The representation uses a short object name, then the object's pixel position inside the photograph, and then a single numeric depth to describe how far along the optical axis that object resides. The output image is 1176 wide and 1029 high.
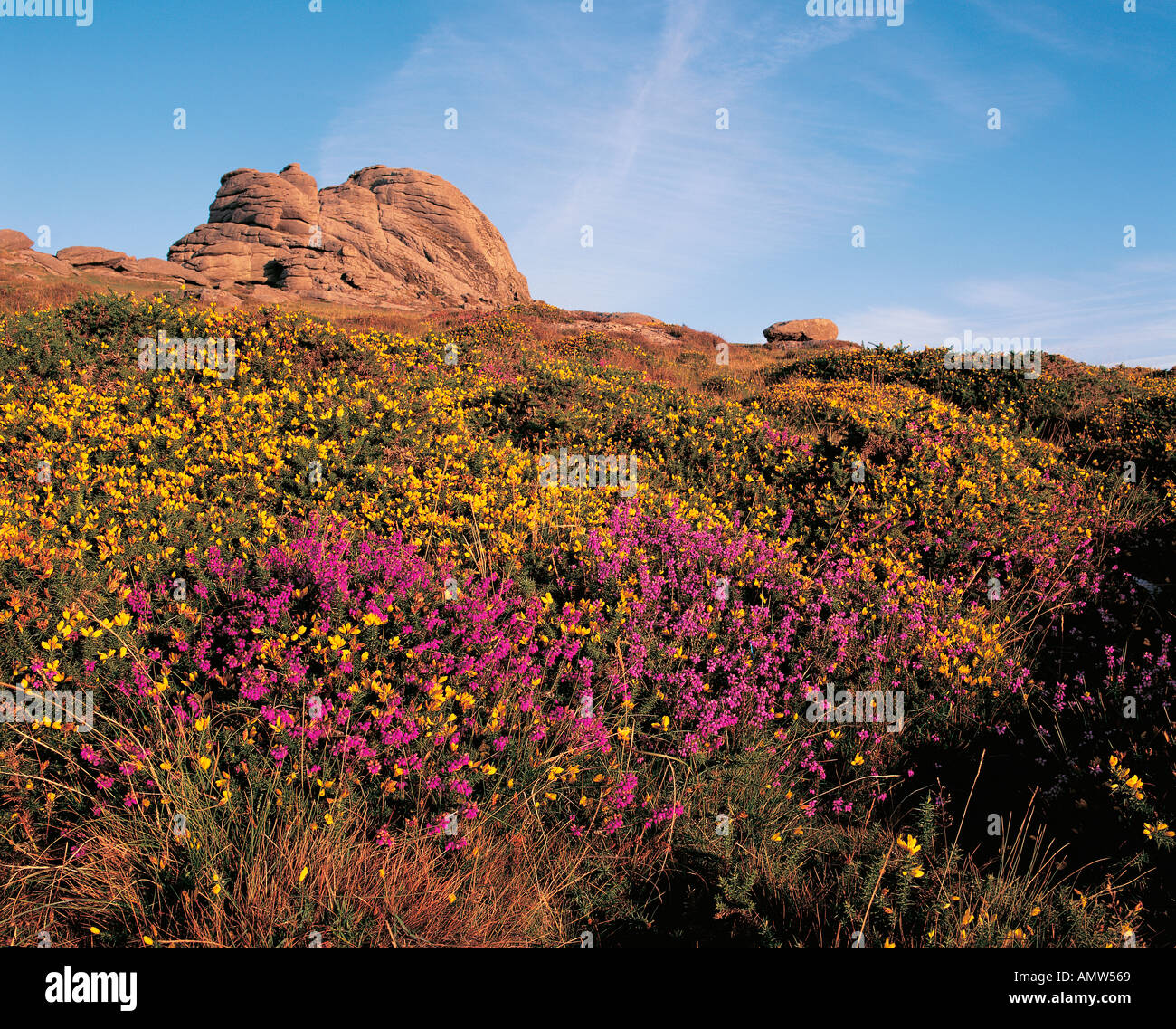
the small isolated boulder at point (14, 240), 59.96
